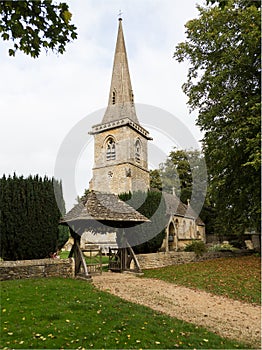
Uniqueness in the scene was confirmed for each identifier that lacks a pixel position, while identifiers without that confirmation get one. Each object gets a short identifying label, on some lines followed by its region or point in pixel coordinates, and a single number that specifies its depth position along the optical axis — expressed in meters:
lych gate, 12.33
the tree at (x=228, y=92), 14.02
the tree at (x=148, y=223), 16.78
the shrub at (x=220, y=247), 23.28
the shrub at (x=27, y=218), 11.20
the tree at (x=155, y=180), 42.22
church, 29.89
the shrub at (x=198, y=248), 19.06
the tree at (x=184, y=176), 39.88
